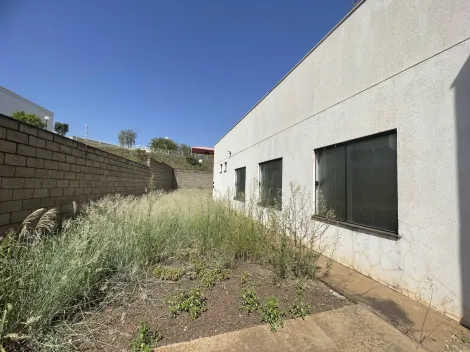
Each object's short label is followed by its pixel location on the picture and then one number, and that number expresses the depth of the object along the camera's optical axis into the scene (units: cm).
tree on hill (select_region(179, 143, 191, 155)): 3544
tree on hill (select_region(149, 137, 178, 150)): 4347
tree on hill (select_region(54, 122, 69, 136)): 3562
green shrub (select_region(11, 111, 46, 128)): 2089
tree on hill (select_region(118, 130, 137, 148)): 4668
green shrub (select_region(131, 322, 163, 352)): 190
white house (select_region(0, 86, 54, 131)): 2991
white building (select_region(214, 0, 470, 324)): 251
